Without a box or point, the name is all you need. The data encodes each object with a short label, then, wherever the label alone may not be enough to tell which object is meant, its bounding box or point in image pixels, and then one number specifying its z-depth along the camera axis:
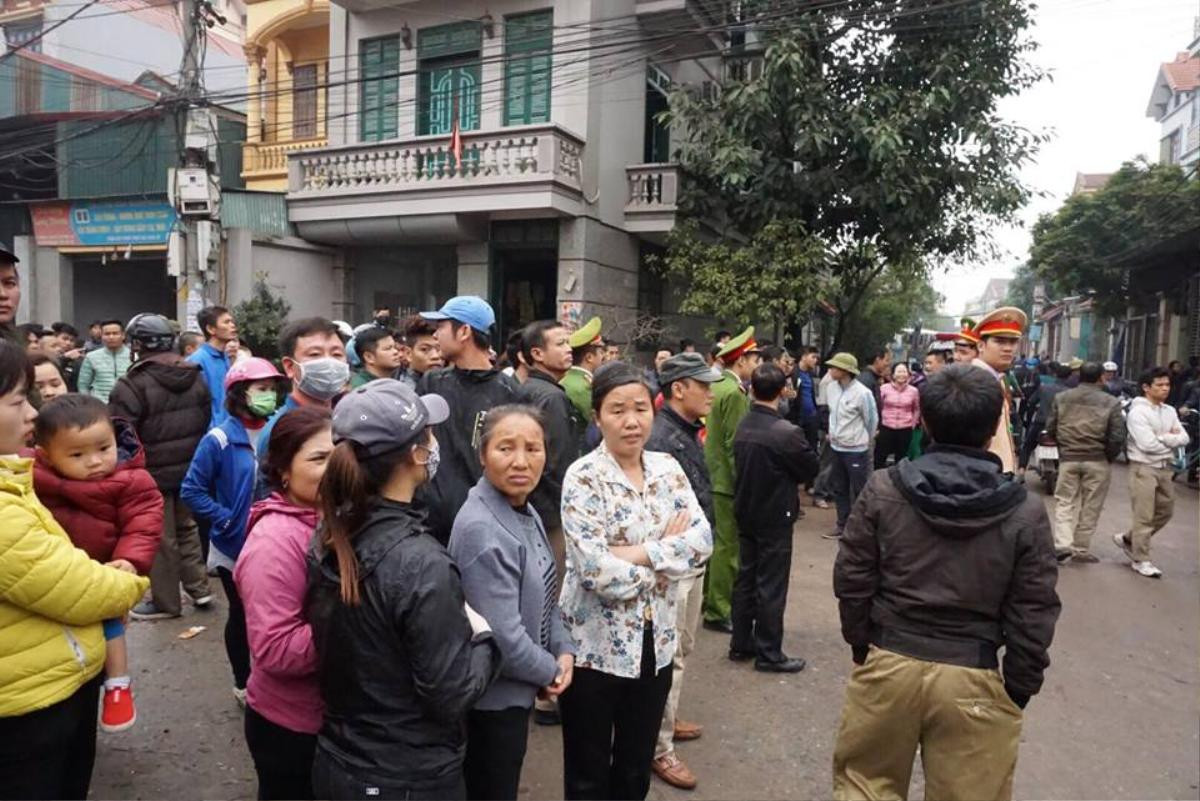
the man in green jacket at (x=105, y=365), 7.08
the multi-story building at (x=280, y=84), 15.01
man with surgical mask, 3.28
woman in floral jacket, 2.49
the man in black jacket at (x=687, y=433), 3.63
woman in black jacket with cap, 1.73
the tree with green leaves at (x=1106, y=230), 18.31
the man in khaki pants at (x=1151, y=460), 6.42
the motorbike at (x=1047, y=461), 9.70
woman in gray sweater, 2.12
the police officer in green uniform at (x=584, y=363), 4.90
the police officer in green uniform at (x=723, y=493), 4.84
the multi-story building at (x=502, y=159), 11.27
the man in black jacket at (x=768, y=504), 4.27
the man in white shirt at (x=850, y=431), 7.13
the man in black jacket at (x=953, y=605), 2.26
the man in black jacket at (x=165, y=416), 4.57
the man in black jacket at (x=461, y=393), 3.14
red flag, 10.94
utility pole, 8.12
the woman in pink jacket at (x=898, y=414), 8.35
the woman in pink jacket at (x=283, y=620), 2.00
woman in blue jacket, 3.52
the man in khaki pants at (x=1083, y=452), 6.59
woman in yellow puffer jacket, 1.86
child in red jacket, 2.47
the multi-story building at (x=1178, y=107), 28.02
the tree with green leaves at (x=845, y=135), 10.33
